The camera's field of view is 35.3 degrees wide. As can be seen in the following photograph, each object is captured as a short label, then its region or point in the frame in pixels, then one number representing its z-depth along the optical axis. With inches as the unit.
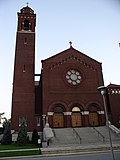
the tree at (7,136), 901.9
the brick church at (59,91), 1016.9
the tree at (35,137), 898.4
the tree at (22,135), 841.4
